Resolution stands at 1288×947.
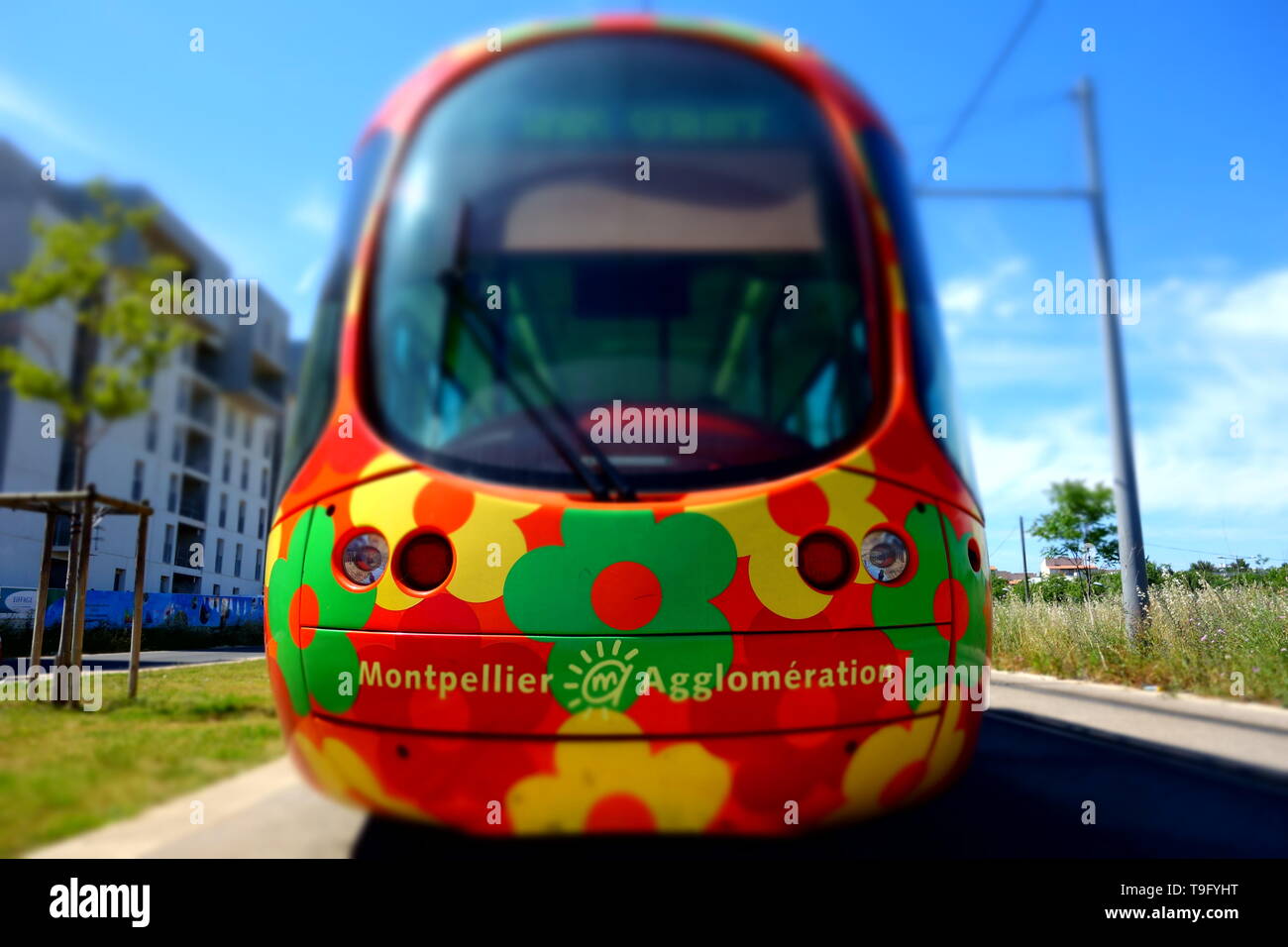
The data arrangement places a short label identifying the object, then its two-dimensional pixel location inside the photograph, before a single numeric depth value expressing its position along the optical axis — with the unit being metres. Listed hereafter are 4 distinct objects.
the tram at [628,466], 2.58
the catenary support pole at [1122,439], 10.41
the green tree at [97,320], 5.75
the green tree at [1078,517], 29.47
